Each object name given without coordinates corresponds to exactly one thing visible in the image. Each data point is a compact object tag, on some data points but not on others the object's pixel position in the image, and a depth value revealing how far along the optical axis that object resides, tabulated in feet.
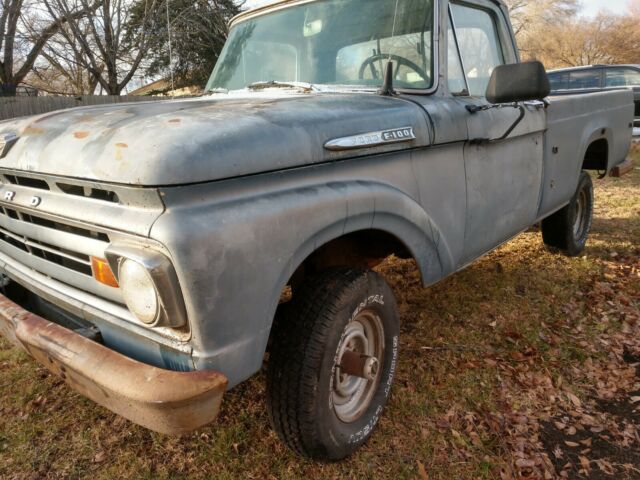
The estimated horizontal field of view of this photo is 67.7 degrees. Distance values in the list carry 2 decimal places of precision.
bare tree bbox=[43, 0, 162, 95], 51.44
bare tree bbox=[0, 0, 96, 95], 50.75
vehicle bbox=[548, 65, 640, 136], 35.40
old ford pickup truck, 4.79
